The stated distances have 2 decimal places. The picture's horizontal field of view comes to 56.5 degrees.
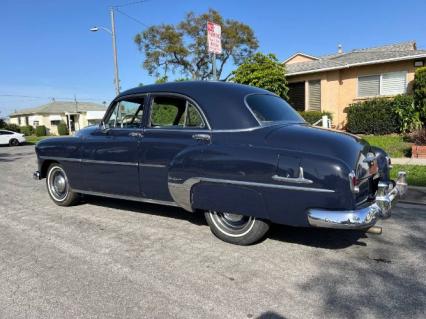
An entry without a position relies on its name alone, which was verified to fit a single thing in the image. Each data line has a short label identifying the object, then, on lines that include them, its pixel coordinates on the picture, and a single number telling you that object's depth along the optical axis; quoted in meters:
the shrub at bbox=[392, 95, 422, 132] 13.99
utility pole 21.72
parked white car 29.82
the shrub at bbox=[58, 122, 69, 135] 49.67
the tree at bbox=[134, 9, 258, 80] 35.47
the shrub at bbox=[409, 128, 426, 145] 10.36
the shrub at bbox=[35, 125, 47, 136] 49.62
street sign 9.12
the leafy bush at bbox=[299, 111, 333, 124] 16.98
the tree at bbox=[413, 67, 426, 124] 13.12
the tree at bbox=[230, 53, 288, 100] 17.16
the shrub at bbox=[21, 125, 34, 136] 51.28
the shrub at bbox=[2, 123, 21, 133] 44.92
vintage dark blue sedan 3.69
